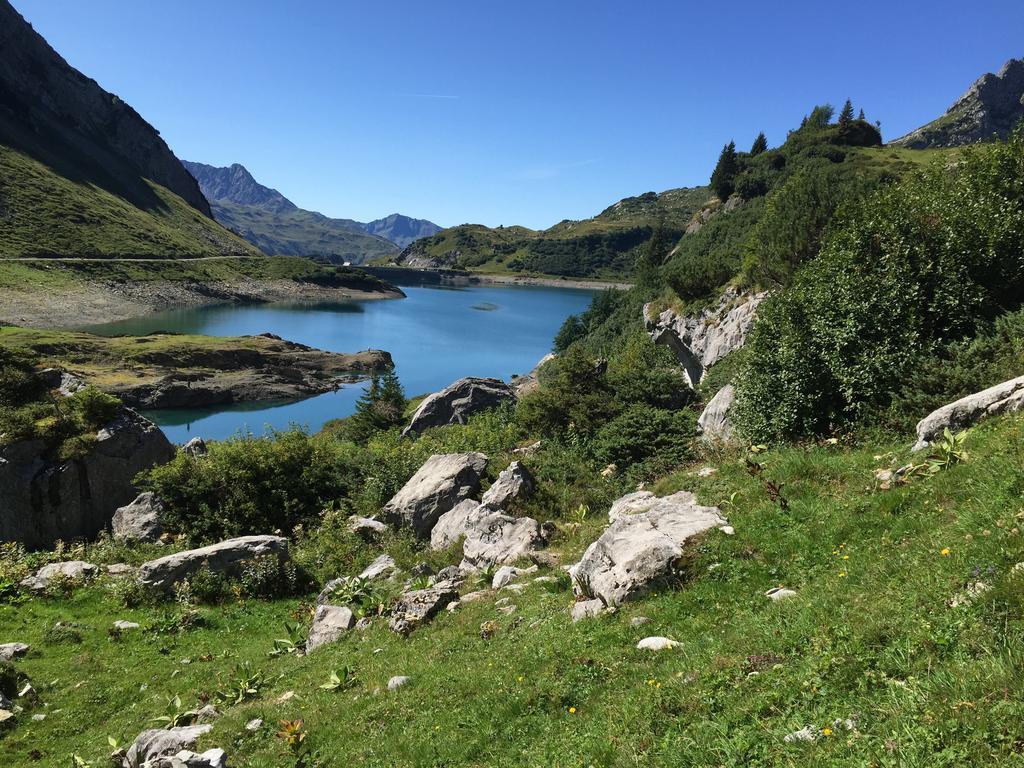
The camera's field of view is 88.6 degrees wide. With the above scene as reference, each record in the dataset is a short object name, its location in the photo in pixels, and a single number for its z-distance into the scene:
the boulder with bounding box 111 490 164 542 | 23.47
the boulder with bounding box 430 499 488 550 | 19.42
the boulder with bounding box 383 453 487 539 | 21.92
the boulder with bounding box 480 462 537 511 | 20.02
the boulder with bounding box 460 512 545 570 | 16.44
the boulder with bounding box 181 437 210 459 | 29.98
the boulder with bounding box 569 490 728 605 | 10.23
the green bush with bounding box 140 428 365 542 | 24.06
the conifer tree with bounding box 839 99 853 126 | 107.88
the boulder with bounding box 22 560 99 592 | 18.29
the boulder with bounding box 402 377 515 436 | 45.66
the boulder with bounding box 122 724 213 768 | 9.52
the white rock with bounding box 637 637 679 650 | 8.21
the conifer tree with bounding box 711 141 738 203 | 107.19
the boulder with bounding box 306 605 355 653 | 14.09
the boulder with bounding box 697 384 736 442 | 21.11
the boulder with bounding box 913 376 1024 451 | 11.02
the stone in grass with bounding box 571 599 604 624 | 10.18
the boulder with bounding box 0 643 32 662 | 14.27
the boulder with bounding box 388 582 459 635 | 13.06
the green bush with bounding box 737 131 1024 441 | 15.54
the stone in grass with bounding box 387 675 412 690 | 9.92
